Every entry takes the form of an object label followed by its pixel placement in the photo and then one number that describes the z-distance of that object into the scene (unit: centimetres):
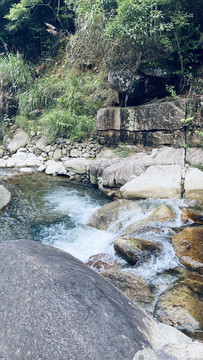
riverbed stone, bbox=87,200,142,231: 444
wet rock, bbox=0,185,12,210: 538
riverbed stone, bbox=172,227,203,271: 288
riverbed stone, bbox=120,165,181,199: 507
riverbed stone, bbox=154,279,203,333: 209
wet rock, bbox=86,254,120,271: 315
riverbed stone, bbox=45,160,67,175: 760
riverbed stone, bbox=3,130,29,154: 941
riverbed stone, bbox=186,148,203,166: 554
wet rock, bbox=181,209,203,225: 402
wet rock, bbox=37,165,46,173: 802
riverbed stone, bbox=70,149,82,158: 804
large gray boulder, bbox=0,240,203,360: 116
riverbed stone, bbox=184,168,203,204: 482
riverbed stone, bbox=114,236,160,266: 303
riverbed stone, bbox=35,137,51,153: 870
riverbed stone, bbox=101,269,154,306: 250
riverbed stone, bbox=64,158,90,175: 731
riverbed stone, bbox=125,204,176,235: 400
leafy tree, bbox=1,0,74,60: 1068
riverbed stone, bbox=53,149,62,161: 834
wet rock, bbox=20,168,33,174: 792
